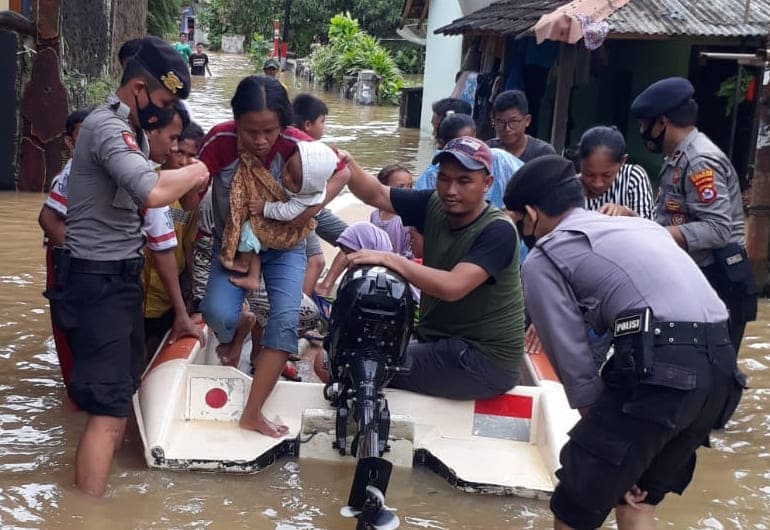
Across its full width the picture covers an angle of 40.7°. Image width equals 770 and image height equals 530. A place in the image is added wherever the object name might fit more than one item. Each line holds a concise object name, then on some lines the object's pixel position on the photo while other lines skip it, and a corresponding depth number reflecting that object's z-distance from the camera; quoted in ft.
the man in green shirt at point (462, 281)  14.35
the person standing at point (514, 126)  21.70
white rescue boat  14.75
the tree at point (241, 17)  153.07
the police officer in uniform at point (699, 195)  16.74
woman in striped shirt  17.84
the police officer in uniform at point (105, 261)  13.20
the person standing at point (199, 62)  110.73
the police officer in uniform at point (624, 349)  10.43
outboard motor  13.85
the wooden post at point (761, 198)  24.75
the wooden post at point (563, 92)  41.88
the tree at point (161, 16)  61.36
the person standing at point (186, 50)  97.68
